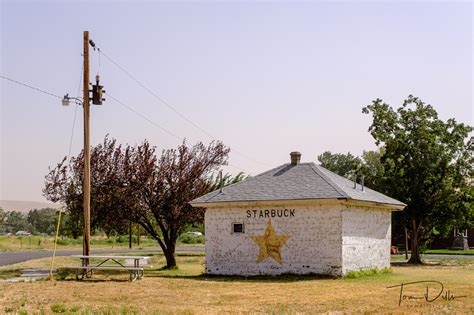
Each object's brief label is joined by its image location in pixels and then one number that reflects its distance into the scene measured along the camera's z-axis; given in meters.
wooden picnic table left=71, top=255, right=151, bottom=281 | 23.81
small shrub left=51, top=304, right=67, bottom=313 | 15.52
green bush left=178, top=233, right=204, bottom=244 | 78.88
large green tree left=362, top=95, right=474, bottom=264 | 37.16
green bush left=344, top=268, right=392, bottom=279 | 25.19
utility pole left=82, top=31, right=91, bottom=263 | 24.78
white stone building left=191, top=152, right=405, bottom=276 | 24.94
